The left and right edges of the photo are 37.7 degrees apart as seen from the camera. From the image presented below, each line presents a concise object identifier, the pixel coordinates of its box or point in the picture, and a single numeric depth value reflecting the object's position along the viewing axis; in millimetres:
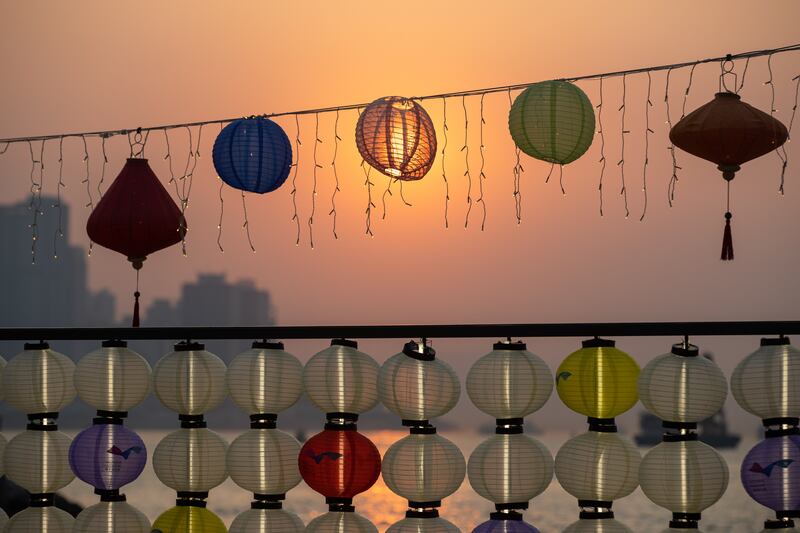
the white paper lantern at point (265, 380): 4465
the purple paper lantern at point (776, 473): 3877
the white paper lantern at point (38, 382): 4816
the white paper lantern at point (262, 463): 4430
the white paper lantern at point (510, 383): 4180
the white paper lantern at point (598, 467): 4039
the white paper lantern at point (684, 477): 3912
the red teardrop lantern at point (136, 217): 6801
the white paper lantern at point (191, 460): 4574
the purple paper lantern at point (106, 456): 4695
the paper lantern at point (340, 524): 4281
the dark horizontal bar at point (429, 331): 3902
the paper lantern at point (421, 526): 4168
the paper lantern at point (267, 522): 4387
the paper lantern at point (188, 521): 4559
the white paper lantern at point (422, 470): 4211
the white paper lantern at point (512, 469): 4148
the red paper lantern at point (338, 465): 4320
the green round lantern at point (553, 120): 5875
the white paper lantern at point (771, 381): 3916
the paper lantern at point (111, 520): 4625
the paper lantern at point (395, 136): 6062
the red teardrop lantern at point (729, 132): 5824
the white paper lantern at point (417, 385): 4242
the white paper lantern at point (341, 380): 4375
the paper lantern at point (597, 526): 3996
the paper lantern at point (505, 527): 4086
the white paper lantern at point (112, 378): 4719
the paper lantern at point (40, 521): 4738
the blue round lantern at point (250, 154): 6504
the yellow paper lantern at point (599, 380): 4090
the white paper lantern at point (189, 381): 4590
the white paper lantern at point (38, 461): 4820
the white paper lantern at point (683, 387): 3936
